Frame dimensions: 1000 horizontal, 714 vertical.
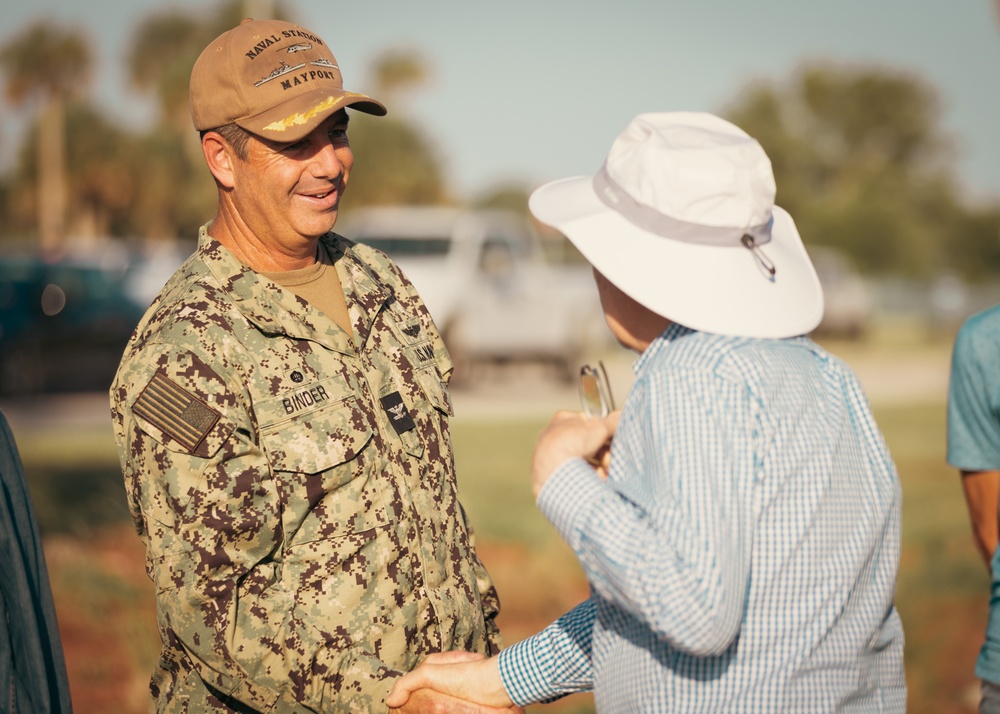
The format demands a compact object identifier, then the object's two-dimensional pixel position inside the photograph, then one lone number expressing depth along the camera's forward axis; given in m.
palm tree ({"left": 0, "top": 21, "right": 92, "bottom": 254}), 44.78
